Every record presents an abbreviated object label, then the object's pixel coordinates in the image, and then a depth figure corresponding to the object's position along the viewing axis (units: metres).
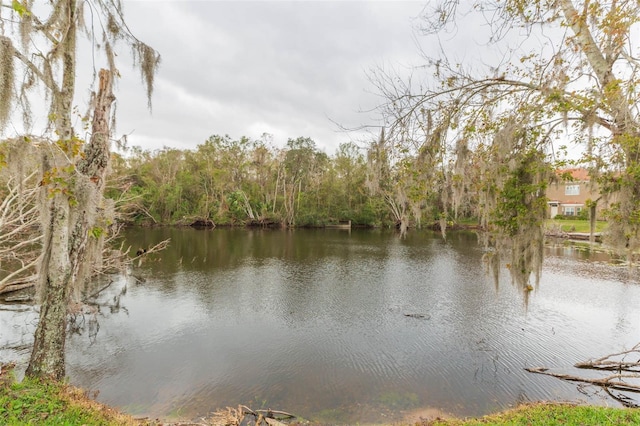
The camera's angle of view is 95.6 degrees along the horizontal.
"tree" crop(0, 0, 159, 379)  3.67
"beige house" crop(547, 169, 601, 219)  33.62
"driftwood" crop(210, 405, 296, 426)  4.43
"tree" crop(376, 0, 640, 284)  3.33
